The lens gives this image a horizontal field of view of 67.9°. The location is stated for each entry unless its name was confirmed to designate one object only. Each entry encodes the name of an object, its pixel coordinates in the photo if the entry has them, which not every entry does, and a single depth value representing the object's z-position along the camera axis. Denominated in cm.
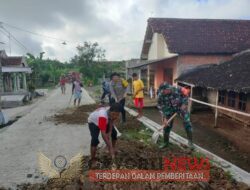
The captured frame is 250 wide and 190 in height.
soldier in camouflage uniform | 432
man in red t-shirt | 1693
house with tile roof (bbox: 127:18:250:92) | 1059
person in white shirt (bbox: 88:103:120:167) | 305
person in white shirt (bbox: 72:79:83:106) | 994
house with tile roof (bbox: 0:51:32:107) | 1245
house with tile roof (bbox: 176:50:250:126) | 685
